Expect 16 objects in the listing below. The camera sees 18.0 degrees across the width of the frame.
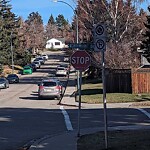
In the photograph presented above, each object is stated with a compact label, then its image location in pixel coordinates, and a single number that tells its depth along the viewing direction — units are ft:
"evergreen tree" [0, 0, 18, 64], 272.72
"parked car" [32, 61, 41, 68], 310.86
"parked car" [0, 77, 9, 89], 177.58
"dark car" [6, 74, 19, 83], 214.28
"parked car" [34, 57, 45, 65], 348.71
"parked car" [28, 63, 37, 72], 294.46
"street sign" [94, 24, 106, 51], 38.60
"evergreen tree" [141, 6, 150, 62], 140.55
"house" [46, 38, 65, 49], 643.04
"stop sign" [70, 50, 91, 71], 47.75
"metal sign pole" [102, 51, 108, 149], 36.96
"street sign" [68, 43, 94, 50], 47.05
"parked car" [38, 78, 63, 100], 121.08
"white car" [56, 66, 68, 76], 240.12
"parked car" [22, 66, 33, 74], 272.31
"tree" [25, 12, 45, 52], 419.13
